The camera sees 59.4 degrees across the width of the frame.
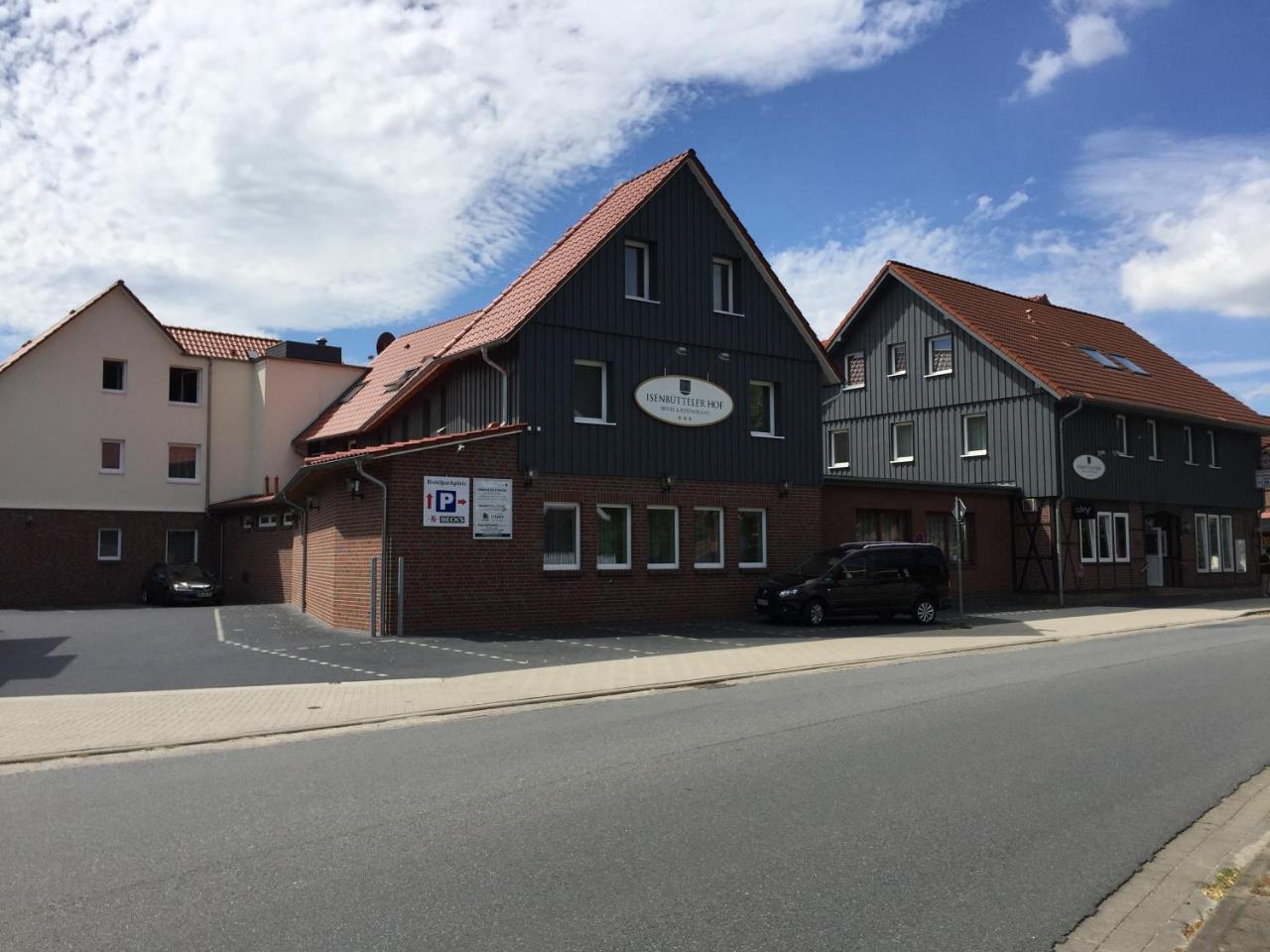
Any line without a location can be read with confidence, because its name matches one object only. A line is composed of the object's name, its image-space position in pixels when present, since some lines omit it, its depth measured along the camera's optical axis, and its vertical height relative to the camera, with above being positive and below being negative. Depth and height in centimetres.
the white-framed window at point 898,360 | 3562 +622
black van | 2247 -66
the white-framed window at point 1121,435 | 3388 +354
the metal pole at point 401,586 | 1892 -51
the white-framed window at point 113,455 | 3347 +312
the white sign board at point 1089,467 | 3200 +245
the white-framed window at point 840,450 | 3781 +353
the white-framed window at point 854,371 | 3712 +614
